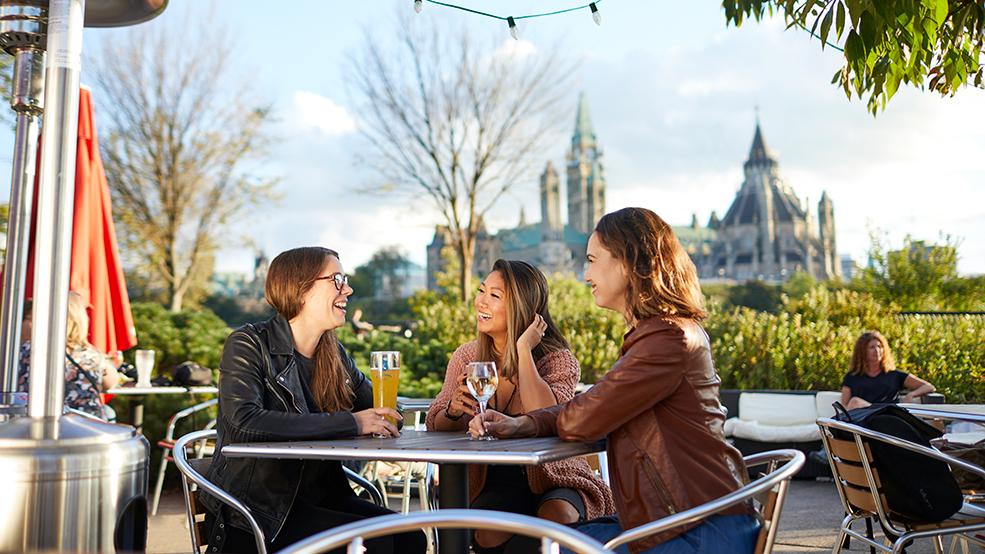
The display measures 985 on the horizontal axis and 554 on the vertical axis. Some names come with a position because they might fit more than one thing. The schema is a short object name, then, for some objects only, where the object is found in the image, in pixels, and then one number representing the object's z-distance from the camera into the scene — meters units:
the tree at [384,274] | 65.44
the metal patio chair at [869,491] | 2.83
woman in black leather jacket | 2.49
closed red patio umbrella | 5.50
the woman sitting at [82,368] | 4.97
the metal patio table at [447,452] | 1.96
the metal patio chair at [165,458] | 5.75
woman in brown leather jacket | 1.99
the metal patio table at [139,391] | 5.62
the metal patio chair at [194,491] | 2.28
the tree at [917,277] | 13.98
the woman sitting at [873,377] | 6.62
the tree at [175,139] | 19.73
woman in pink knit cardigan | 2.94
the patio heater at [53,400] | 1.57
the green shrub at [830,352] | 8.98
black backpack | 2.92
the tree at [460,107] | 18.12
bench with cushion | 7.73
